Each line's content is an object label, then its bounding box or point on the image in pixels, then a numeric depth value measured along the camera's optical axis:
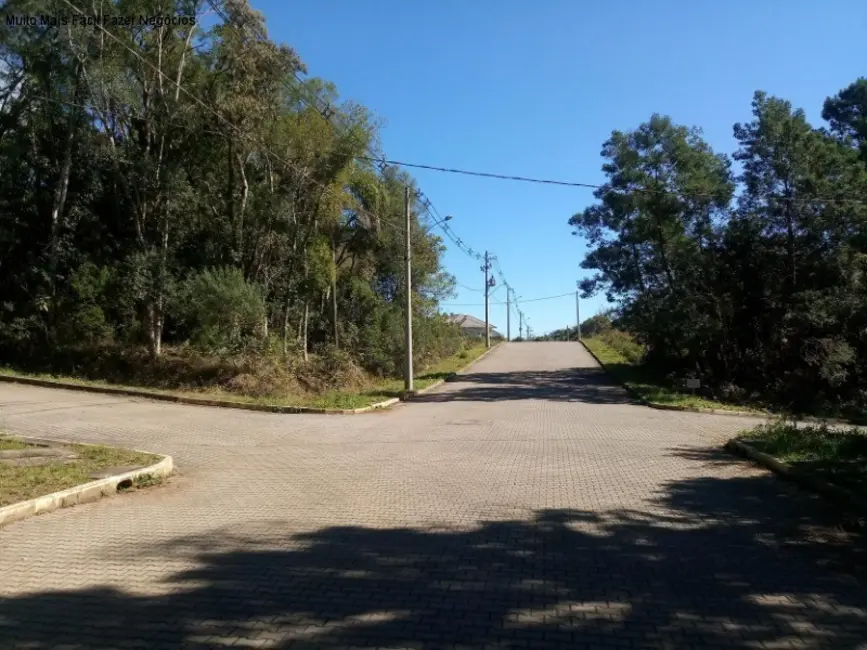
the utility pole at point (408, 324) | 24.72
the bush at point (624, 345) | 42.29
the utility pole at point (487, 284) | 63.08
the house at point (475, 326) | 105.14
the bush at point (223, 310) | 23.16
